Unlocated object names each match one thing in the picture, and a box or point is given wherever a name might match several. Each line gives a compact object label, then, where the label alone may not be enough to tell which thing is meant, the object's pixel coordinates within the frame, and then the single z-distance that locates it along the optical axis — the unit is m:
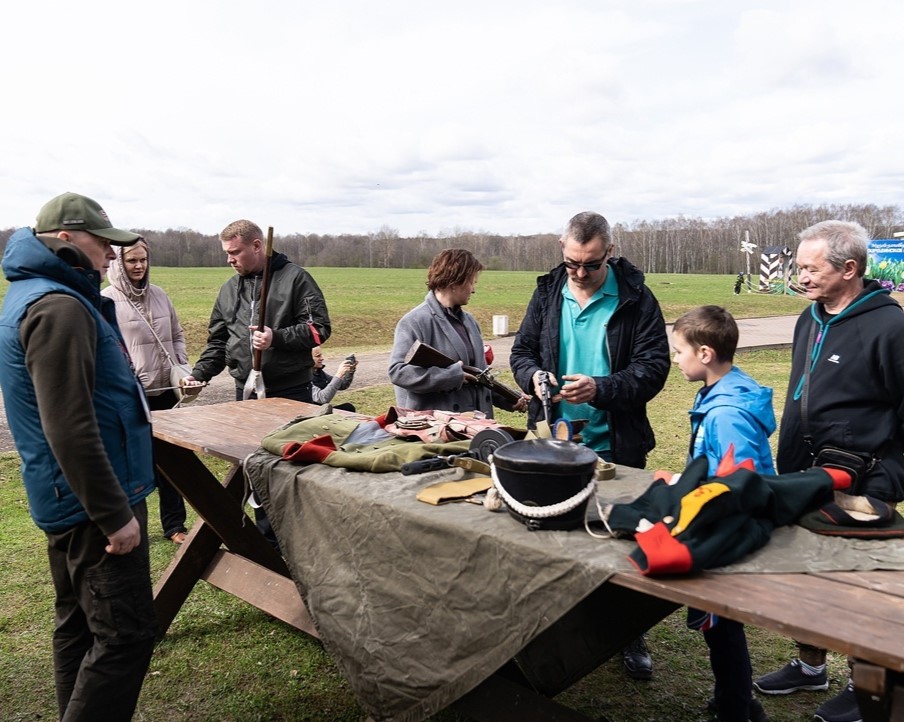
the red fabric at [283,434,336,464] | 2.82
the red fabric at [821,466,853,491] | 2.14
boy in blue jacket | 2.58
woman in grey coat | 3.82
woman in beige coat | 4.82
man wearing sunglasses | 3.32
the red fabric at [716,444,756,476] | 2.01
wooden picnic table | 1.51
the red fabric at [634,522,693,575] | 1.73
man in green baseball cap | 2.28
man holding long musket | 4.59
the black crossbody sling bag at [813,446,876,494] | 2.68
